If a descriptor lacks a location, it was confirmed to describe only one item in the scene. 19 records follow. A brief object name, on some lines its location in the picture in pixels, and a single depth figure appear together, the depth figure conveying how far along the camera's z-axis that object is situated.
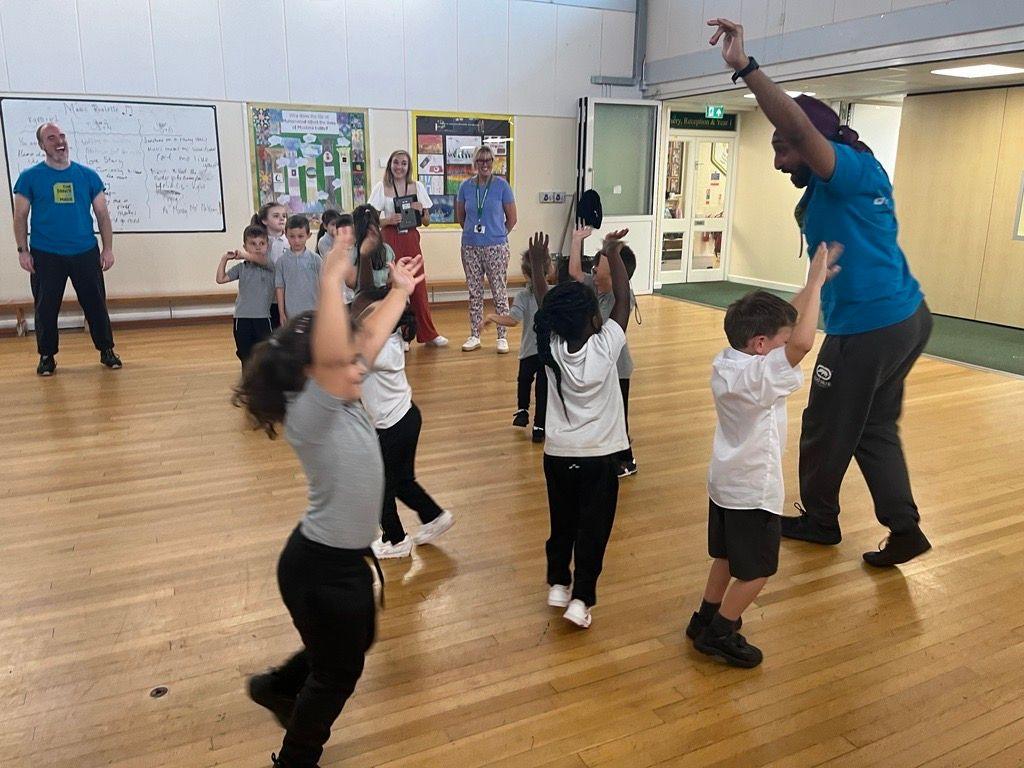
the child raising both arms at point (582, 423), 2.31
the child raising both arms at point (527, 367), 3.87
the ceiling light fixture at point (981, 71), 6.86
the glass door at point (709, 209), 11.00
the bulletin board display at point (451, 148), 8.62
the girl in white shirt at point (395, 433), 2.78
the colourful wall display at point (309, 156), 7.99
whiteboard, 7.22
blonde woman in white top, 6.36
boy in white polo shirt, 2.08
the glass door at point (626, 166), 9.16
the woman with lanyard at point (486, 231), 6.71
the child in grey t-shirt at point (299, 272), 4.79
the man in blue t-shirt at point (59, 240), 5.73
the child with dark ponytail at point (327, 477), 1.57
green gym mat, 6.52
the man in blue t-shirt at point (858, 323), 2.58
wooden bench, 7.31
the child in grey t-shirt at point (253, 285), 5.04
